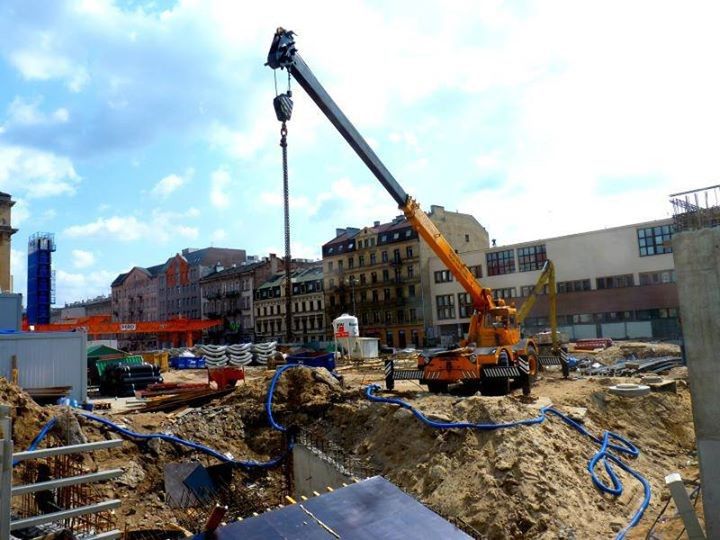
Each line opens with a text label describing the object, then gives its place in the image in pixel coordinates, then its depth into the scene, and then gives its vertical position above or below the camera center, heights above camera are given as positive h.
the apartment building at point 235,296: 90.56 +6.90
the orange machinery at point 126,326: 53.69 +1.79
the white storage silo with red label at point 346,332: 48.84 +0.01
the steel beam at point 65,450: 5.40 -1.02
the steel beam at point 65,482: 5.21 -1.30
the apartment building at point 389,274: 70.44 +7.45
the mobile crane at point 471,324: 16.48 +0.21
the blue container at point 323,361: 28.50 -1.36
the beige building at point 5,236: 52.91 +10.68
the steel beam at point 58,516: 5.27 -1.62
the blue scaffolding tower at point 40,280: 54.69 +6.47
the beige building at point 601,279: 50.22 +3.92
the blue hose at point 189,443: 14.24 -2.64
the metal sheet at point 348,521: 5.81 -1.97
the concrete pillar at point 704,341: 7.71 -0.37
